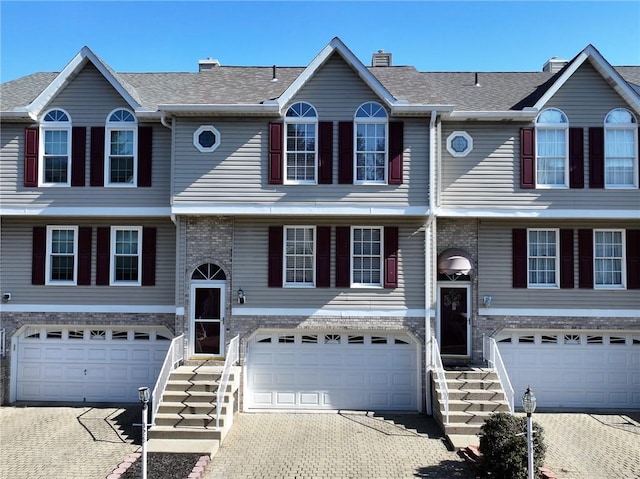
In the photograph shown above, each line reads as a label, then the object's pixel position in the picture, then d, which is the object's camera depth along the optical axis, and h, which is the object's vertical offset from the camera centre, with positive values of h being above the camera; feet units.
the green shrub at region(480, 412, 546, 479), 29.25 -11.82
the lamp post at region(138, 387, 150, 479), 29.66 -10.61
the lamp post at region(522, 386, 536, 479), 27.71 -9.53
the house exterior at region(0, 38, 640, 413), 45.14 +2.07
